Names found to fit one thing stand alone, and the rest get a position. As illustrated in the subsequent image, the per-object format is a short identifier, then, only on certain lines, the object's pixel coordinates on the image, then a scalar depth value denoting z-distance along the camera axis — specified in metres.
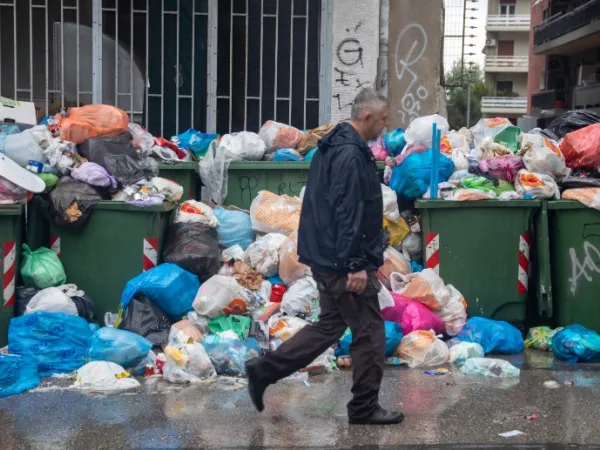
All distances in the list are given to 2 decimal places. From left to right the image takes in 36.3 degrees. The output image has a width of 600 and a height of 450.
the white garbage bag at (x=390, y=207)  6.94
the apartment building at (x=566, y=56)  30.05
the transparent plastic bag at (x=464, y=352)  6.12
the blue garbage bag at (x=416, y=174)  7.02
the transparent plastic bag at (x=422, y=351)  6.03
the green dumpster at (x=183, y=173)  7.37
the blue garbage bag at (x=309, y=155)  7.67
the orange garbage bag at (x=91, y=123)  6.92
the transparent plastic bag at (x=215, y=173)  7.50
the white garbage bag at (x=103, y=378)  5.43
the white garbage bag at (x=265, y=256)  6.71
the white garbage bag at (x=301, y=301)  6.30
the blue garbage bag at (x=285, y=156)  7.61
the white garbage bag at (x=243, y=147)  7.54
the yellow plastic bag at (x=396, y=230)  7.04
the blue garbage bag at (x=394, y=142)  7.56
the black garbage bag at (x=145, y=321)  6.13
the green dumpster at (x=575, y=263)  6.46
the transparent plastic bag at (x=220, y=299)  6.16
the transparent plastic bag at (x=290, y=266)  6.57
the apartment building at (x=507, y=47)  67.81
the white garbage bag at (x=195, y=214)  6.95
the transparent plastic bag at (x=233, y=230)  7.12
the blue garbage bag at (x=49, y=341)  5.76
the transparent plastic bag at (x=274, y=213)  7.06
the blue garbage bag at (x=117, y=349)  5.69
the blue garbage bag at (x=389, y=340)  6.07
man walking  4.54
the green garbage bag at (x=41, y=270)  6.29
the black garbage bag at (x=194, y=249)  6.60
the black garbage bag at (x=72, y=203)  6.44
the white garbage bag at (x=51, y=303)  6.09
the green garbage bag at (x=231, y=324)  6.12
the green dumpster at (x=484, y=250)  6.71
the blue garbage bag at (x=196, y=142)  7.75
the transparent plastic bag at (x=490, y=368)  5.85
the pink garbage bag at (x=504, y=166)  7.00
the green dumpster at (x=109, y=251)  6.56
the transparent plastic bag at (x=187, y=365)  5.57
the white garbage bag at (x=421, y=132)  7.36
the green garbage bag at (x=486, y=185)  6.91
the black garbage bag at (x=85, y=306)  6.36
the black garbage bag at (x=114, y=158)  6.81
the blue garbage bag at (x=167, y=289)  6.18
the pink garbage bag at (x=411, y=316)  6.27
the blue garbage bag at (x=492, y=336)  6.37
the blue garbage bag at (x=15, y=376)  5.34
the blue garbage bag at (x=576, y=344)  6.16
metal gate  9.34
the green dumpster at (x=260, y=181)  7.52
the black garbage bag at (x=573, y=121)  7.50
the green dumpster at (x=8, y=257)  6.02
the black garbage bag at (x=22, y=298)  6.18
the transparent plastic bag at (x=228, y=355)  5.72
